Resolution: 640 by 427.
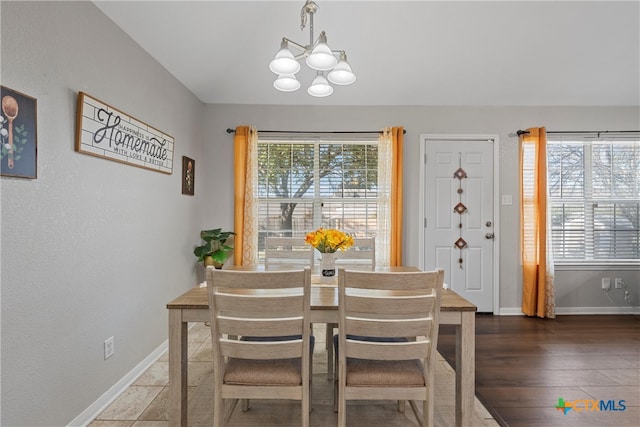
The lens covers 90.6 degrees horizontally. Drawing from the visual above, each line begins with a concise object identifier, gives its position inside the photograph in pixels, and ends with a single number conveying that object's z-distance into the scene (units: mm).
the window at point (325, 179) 3760
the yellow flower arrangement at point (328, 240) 1958
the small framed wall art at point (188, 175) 3211
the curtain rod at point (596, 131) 3756
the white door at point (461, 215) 3754
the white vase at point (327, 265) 2051
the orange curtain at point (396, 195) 3605
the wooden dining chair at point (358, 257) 2549
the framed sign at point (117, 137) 1833
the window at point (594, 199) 3803
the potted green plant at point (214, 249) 3326
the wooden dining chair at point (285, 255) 2596
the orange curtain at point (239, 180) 3629
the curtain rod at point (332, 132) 3707
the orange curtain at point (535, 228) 3598
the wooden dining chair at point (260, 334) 1376
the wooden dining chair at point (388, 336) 1363
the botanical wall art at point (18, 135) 1350
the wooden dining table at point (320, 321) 1558
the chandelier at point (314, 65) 1703
